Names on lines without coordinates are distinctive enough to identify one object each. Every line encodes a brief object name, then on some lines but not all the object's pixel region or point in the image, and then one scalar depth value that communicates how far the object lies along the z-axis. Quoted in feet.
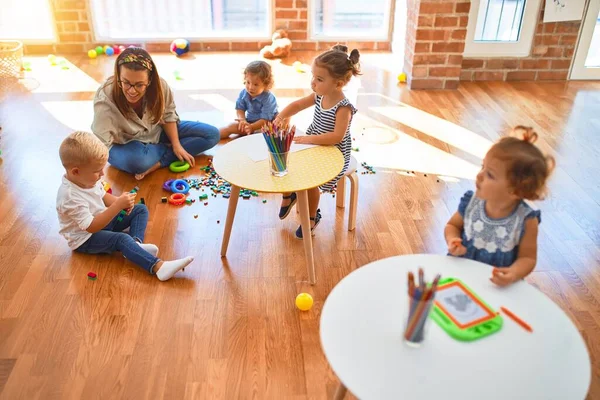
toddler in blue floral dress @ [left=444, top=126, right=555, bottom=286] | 4.13
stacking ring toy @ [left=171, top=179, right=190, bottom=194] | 8.55
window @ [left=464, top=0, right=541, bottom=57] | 12.77
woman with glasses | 8.00
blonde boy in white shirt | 6.40
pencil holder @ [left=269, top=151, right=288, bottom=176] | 5.97
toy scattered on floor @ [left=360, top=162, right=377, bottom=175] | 9.26
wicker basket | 12.66
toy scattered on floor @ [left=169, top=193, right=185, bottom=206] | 8.32
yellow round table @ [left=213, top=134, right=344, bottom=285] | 5.97
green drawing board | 3.70
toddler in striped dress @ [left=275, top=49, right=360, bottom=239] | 6.75
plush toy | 14.60
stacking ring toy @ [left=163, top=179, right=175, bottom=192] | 8.65
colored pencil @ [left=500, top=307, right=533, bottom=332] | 3.76
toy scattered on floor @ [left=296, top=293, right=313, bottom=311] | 6.22
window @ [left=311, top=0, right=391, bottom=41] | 15.14
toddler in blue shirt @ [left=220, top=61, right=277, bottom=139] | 9.64
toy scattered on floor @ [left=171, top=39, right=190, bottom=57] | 14.79
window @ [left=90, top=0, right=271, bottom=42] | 14.83
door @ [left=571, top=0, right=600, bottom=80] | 12.82
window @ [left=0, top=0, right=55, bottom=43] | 14.53
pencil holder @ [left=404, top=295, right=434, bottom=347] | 3.41
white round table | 3.33
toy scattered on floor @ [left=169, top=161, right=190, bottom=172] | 9.21
